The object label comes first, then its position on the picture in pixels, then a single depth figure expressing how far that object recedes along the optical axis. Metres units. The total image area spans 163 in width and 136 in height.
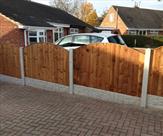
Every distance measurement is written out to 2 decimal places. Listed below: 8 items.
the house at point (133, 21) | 27.99
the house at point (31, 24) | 11.24
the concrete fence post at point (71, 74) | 4.54
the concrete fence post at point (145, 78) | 3.64
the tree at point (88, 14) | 37.95
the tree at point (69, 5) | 34.44
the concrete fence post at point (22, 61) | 5.34
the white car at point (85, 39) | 6.65
